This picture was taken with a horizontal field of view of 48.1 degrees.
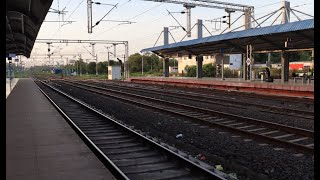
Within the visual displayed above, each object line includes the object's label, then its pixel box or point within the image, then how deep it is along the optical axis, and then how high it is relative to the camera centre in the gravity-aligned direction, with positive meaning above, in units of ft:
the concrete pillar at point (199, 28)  152.97 +18.65
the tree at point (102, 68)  397.64 +4.90
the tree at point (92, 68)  416.87 +5.34
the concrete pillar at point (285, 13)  98.18 +15.80
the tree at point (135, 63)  374.02 +9.52
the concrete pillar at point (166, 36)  176.15 +17.59
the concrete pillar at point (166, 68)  171.99 +1.78
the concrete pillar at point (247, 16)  127.32 +19.94
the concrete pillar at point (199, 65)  142.08 +2.56
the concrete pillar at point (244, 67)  120.37 +1.31
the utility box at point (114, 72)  217.97 -0.14
